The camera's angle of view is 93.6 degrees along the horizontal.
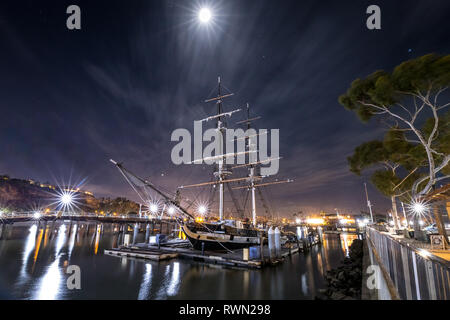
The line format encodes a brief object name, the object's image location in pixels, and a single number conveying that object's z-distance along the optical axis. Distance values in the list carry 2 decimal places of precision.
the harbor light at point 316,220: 140.82
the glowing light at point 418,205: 14.51
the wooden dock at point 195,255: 18.61
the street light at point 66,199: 51.23
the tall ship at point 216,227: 25.06
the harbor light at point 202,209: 42.44
